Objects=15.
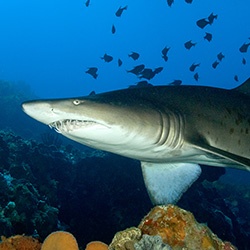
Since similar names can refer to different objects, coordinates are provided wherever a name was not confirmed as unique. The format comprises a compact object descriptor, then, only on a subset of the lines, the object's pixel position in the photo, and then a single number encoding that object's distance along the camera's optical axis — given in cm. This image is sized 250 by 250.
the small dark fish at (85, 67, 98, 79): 1316
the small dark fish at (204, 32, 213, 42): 1353
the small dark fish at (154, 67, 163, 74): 1310
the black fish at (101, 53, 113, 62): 1358
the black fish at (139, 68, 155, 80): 1279
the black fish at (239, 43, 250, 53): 1405
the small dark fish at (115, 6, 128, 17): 1398
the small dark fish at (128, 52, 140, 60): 1377
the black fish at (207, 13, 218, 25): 1295
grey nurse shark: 286
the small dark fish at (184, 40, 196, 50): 1388
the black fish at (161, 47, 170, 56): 1313
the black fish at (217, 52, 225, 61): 1451
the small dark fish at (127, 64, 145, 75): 1266
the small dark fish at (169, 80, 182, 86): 1291
